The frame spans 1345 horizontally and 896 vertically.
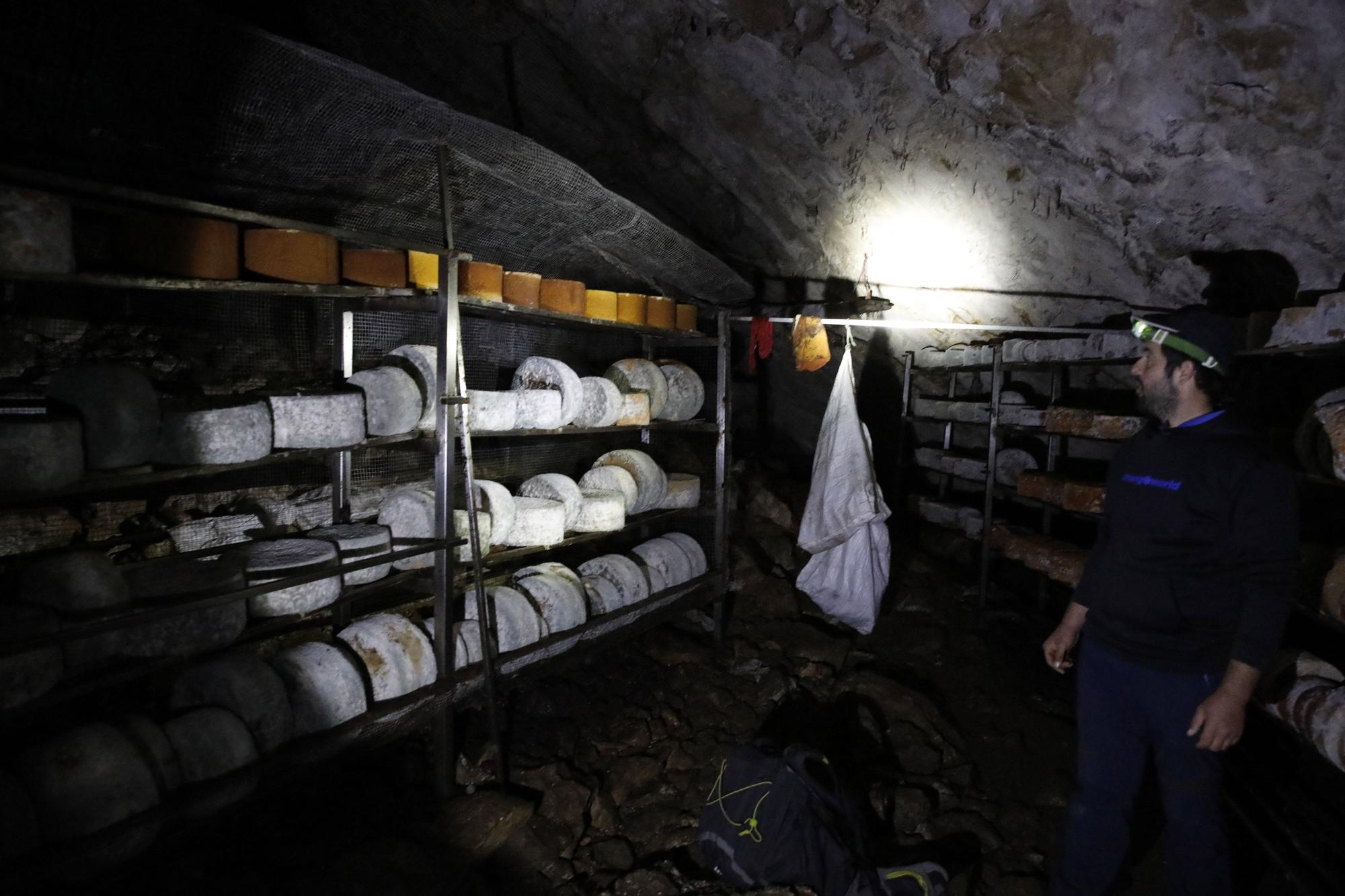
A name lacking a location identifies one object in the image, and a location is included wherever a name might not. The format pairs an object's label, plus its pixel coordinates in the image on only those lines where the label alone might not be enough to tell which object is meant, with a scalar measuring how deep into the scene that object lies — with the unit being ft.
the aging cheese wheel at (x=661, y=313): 13.82
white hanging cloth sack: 14.43
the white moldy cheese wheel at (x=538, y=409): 11.32
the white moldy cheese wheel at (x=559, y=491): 12.81
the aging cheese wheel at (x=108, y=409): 6.84
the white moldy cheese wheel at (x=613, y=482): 13.93
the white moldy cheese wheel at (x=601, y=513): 12.87
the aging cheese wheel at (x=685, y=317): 14.70
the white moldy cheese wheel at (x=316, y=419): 8.21
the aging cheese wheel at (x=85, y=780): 6.70
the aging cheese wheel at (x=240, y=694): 8.13
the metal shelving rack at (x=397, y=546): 6.99
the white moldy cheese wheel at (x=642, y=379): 14.02
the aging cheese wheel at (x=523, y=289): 11.10
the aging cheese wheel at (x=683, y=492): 15.18
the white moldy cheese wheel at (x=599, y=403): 12.48
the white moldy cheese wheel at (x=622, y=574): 13.43
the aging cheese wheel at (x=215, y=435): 7.36
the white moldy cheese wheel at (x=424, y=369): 10.10
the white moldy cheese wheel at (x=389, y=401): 9.23
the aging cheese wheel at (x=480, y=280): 10.39
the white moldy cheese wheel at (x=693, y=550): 15.11
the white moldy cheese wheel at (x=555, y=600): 12.01
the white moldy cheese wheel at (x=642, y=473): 14.43
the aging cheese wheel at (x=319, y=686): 8.69
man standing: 6.43
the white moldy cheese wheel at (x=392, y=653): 9.52
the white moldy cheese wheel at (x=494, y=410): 10.73
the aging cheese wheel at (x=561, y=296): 11.85
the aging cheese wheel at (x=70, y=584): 6.89
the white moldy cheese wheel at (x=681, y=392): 14.82
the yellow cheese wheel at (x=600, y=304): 12.61
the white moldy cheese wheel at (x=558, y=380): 11.99
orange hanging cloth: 13.89
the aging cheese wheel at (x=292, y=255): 8.03
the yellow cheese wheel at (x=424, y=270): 9.65
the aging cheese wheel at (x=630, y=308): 13.12
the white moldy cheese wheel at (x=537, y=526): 11.78
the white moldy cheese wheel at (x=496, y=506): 11.44
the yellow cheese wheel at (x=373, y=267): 9.16
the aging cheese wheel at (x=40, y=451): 6.17
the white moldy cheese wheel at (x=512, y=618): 11.09
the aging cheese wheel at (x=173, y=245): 7.24
